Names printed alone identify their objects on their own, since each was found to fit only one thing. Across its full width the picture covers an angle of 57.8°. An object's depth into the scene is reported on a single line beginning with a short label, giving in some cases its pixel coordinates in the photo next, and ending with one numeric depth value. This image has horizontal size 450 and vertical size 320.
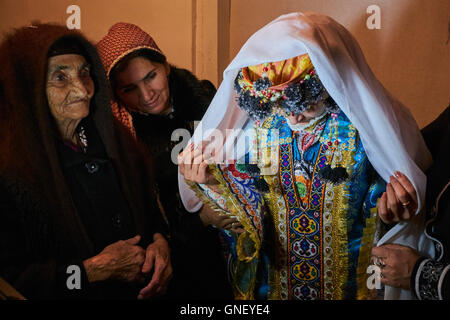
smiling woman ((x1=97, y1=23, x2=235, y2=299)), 2.34
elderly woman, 1.66
